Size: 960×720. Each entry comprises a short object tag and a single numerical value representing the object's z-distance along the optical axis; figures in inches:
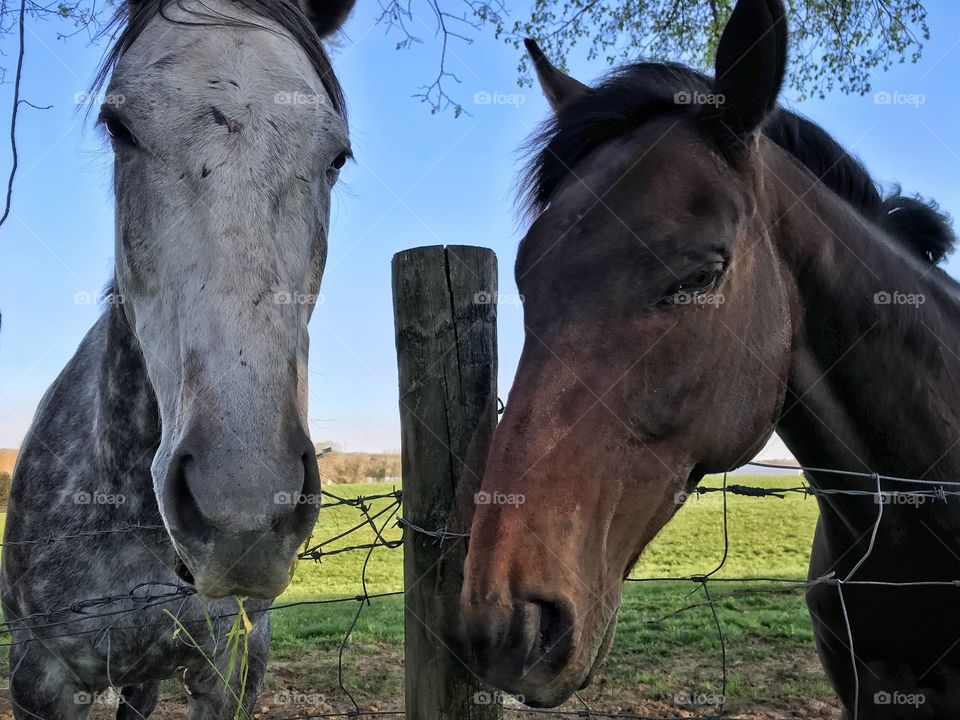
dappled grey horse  63.2
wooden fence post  75.1
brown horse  63.1
